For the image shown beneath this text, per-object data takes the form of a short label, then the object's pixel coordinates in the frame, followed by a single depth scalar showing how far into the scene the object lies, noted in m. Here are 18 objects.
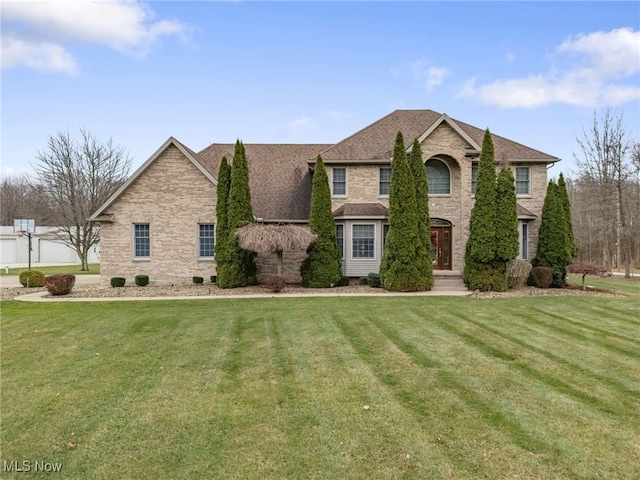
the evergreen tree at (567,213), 17.30
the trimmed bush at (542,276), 16.21
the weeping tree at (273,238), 15.16
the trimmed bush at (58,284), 14.22
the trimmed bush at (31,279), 17.70
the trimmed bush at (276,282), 14.98
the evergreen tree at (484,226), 14.97
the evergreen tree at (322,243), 16.45
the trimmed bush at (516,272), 15.70
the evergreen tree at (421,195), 15.67
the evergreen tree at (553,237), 17.03
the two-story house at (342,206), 17.86
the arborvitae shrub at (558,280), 16.59
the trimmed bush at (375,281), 16.62
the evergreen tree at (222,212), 16.70
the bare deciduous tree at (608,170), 26.03
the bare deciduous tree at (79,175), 30.06
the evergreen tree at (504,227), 14.77
